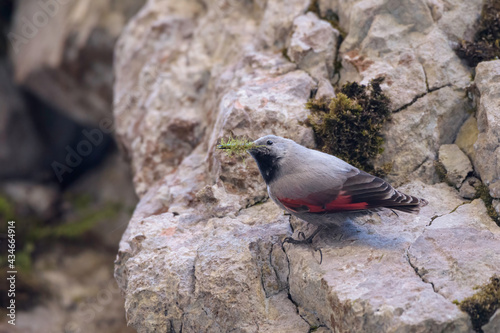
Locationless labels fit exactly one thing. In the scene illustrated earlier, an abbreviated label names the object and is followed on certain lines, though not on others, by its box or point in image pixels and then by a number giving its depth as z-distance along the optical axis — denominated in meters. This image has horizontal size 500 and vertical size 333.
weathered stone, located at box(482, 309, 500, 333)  6.56
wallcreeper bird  7.98
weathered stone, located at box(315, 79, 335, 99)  10.54
